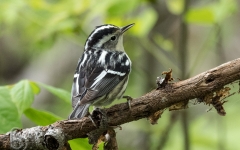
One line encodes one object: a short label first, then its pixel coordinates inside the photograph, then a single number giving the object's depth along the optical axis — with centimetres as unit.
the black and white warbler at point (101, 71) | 642
